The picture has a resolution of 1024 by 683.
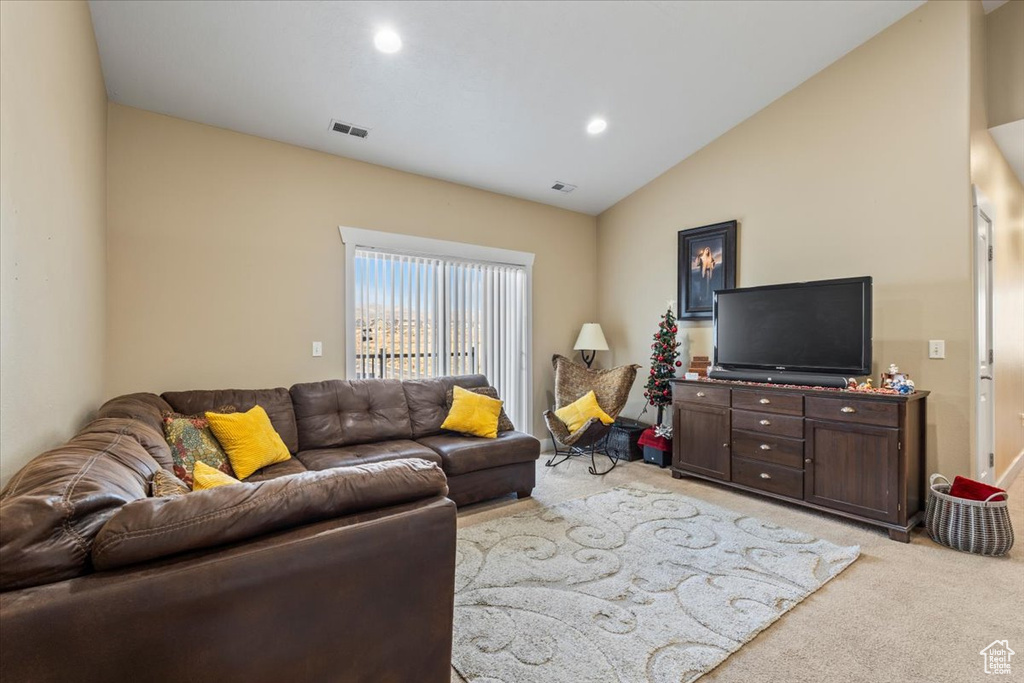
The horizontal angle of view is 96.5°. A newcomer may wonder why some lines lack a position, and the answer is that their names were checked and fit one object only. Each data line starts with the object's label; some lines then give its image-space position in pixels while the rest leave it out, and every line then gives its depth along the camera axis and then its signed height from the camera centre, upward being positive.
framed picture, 4.27 +0.71
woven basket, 2.57 -1.07
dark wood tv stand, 2.85 -0.77
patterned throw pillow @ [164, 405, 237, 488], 2.42 -0.58
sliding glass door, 4.06 +0.19
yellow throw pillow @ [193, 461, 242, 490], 1.84 -0.57
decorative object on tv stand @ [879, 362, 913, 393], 2.95 -0.28
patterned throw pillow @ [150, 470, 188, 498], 1.42 -0.47
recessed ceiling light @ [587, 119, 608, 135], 3.82 +1.81
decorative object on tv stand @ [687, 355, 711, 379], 4.22 -0.24
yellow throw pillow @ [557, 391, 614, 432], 4.49 -0.73
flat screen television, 3.13 +0.09
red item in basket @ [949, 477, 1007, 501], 2.70 -0.91
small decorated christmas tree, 4.56 -0.24
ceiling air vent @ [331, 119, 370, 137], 3.46 +1.62
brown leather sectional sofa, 0.88 -0.52
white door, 3.06 -0.01
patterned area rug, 1.76 -1.22
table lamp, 5.13 +0.00
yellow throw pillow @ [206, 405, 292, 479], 2.76 -0.63
